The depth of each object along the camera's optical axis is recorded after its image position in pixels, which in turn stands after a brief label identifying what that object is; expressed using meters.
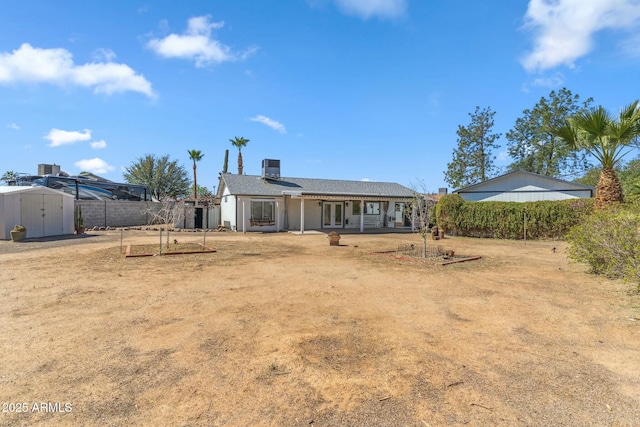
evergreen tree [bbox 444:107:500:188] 34.44
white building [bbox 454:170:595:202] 19.77
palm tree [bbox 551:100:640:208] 11.57
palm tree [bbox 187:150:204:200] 33.52
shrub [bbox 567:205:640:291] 6.33
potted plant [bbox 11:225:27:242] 14.16
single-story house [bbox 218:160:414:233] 21.50
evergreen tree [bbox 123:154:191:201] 38.16
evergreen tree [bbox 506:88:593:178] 30.56
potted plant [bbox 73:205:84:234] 18.11
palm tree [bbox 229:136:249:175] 34.22
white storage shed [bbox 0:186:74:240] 14.84
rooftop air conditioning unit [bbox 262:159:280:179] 25.02
